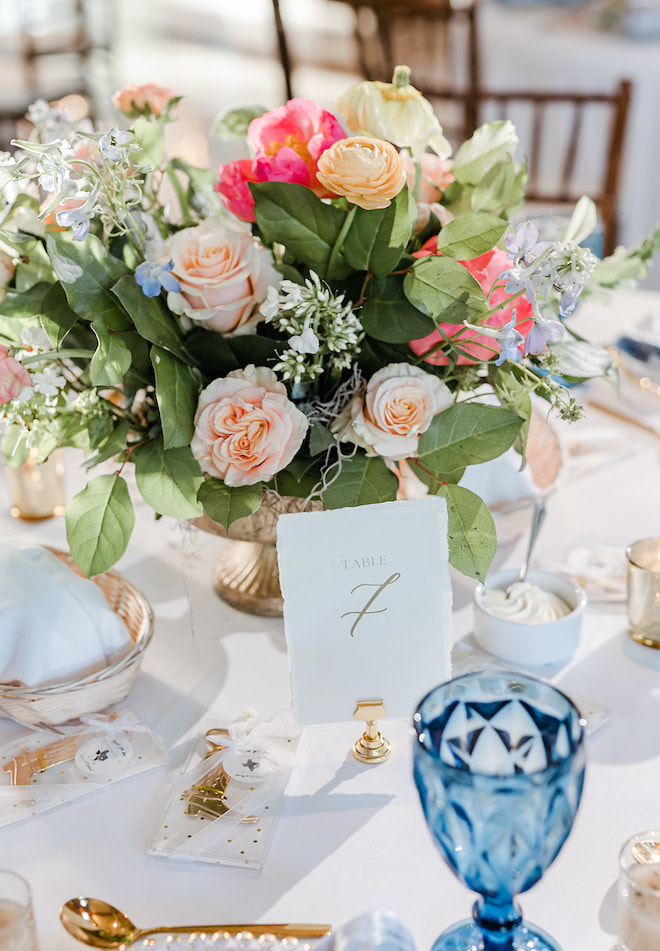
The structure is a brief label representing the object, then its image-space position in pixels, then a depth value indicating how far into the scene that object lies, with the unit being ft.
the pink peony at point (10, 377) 2.44
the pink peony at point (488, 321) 2.51
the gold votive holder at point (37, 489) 3.89
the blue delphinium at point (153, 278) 2.43
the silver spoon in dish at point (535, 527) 3.21
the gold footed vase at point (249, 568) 2.98
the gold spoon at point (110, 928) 2.10
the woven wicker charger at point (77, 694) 2.62
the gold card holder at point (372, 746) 2.67
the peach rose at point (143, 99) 3.14
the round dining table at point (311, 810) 2.23
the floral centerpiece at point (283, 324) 2.39
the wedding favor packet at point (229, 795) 2.37
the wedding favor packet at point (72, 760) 2.56
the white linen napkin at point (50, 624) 2.71
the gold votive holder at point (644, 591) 3.06
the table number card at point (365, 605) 2.54
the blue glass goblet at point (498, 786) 1.73
